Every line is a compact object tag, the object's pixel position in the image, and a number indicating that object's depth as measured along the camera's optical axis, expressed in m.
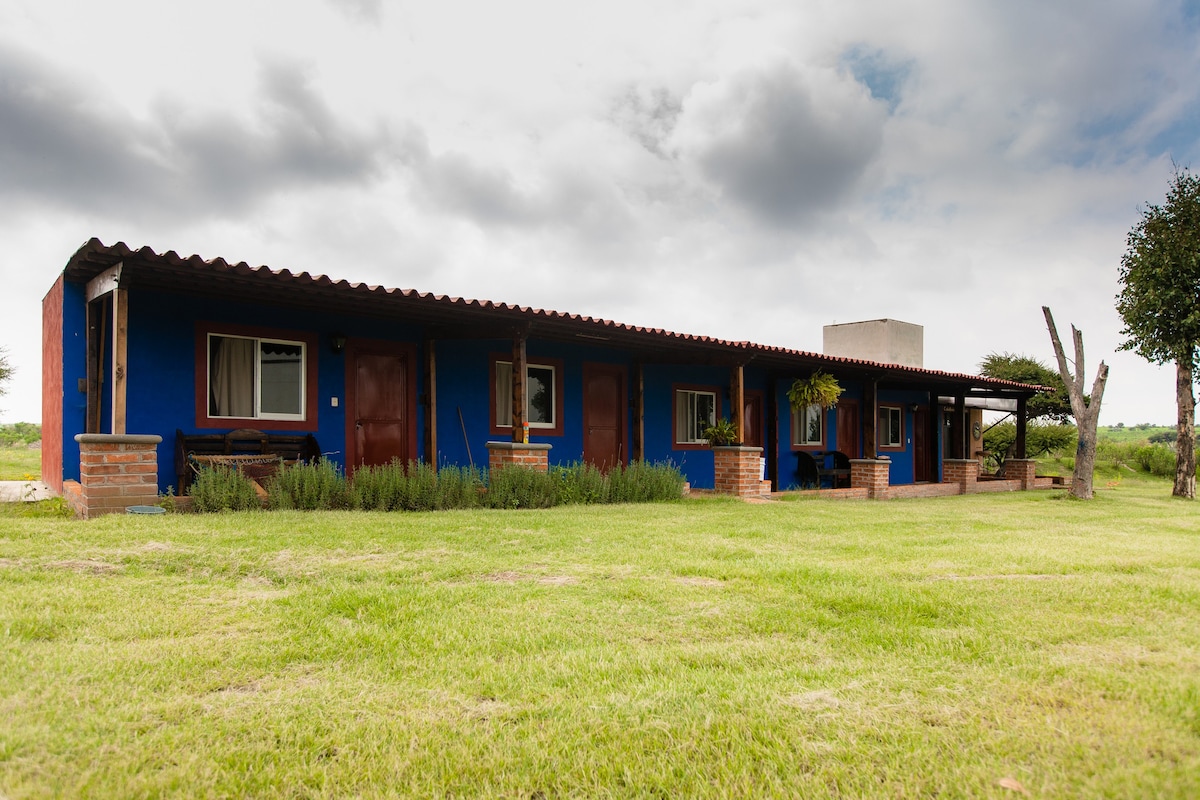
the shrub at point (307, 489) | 7.82
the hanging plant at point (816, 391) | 14.26
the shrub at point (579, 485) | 9.73
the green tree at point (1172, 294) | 14.88
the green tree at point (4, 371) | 28.96
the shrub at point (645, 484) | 10.30
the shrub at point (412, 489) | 8.32
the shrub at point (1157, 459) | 25.15
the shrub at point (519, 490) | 9.11
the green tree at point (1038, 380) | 27.69
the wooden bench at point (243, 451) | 8.50
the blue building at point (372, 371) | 8.34
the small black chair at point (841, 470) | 15.98
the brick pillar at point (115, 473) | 6.91
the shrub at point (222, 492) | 7.35
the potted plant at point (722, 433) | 12.25
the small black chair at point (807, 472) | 15.74
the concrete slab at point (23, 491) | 8.72
